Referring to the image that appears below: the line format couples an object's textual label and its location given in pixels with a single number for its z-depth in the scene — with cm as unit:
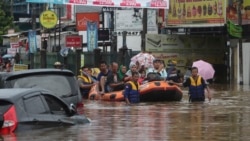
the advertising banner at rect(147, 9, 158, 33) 5184
